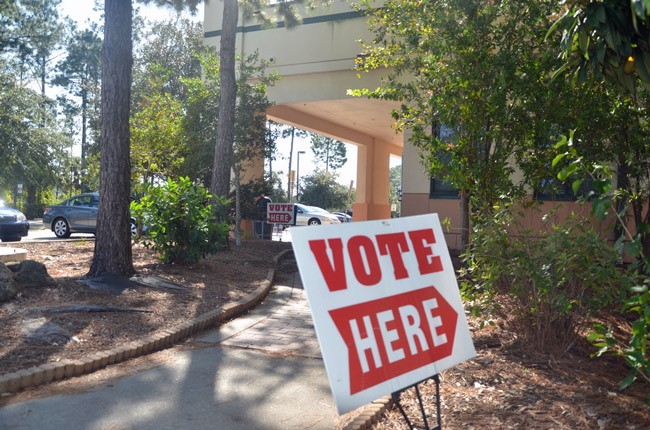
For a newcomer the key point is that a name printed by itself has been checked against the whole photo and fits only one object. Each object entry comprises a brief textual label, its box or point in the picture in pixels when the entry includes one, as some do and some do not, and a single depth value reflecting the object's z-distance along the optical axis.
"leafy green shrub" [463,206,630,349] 5.50
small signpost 15.51
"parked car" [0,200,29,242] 17.02
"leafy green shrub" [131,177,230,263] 10.38
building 17.89
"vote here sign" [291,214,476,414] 2.93
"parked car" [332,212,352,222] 37.83
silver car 21.33
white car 33.34
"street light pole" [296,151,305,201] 54.31
